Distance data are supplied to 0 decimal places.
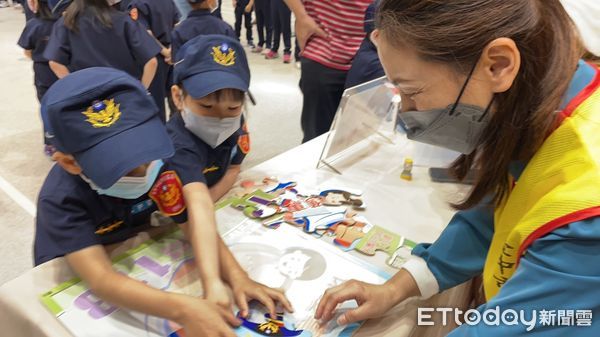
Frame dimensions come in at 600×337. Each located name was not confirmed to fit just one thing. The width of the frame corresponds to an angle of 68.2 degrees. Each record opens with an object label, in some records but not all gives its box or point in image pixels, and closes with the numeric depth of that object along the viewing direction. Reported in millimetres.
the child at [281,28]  4469
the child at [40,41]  2268
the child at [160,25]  2451
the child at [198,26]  2213
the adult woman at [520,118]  501
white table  785
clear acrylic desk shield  1275
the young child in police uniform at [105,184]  756
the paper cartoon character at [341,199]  1125
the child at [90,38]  1955
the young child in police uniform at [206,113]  1050
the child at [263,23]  4773
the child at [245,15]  4955
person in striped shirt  1616
